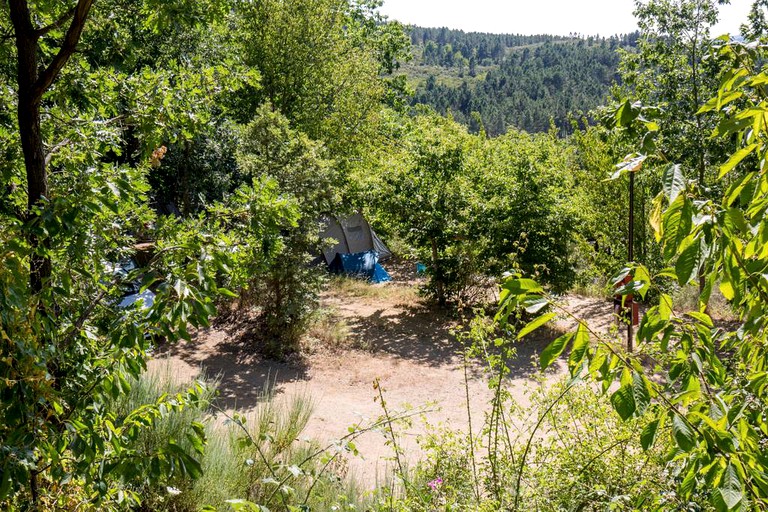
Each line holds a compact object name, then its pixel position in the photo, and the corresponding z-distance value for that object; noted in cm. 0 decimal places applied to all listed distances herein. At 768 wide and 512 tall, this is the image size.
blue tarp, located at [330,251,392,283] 1770
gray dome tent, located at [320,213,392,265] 1812
